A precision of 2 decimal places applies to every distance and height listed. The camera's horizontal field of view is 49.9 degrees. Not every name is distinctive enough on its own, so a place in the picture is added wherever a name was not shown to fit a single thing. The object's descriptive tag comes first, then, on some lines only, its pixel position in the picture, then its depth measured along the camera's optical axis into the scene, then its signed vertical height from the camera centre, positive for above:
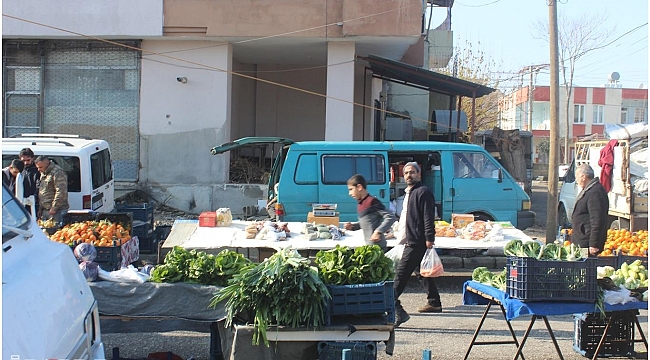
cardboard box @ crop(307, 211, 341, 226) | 11.12 -0.80
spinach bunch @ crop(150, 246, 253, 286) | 6.21 -0.90
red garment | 15.07 +0.24
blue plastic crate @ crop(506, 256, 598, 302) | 5.74 -0.87
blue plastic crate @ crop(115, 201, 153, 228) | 12.63 -0.81
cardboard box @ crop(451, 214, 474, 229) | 11.15 -0.76
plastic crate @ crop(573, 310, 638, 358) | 6.84 -1.60
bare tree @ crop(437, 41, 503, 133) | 42.00 +5.79
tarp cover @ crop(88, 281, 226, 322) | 6.02 -1.16
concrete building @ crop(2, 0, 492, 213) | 17.58 +2.64
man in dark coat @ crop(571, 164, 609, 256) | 8.21 -0.46
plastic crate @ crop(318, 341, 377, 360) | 5.58 -1.44
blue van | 12.09 -0.12
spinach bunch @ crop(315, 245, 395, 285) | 5.95 -0.82
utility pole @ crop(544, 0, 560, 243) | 14.37 +0.81
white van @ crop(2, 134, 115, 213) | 12.42 +0.07
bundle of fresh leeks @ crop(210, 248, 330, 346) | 5.55 -1.03
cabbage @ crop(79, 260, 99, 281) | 6.22 -0.94
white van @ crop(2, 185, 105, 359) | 2.98 -0.63
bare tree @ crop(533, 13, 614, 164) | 37.88 +5.93
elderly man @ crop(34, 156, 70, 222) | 11.34 -0.40
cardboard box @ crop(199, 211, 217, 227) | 11.02 -0.83
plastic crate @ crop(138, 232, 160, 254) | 12.24 -1.37
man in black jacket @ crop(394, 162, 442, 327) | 7.89 -0.61
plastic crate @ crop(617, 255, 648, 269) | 9.03 -1.08
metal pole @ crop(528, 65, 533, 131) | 44.25 +5.31
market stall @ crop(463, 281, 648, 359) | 5.74 -1.13
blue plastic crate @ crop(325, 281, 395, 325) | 5.75 -1.07
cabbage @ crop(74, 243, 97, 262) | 6.70 -0.85
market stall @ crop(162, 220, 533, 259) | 9.91 -1.03
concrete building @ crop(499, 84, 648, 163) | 63.41 +6.31
